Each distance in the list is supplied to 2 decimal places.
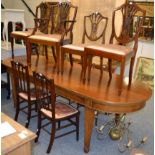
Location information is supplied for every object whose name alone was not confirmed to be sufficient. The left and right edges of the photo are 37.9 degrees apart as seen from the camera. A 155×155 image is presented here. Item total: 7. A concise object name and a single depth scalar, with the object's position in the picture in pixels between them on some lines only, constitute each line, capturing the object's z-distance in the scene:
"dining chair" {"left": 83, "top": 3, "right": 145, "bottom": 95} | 2.47
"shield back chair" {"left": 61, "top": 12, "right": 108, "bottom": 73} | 2.89
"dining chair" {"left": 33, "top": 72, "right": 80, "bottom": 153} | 2.33
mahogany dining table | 2.27
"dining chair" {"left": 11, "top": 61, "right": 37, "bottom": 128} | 2.75
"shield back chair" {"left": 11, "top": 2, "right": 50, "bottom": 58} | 3.50
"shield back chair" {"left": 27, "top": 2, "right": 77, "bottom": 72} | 3.05
